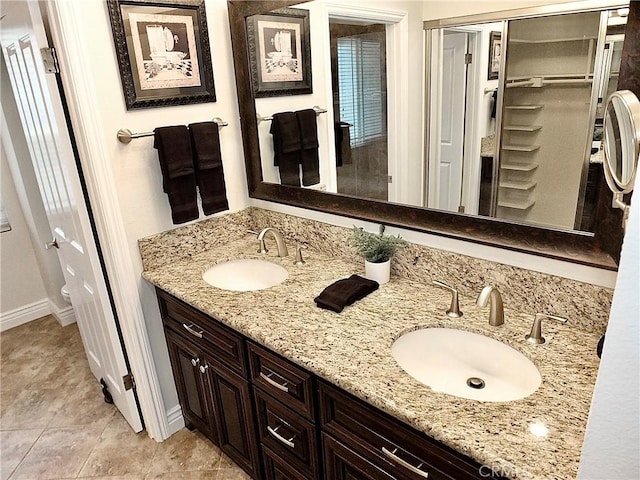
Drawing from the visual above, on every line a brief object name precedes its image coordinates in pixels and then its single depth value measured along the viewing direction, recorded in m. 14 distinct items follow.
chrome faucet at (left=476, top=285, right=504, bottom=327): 1.28
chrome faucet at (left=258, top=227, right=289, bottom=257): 2.00
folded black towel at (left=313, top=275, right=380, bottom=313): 1.49
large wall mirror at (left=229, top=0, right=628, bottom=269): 1.18
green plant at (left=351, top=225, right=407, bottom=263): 1.64
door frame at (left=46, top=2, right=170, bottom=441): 1.56
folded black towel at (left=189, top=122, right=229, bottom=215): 1.92
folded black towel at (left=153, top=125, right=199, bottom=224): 1.83
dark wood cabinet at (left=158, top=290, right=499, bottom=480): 1.10
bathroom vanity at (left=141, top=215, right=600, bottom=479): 0.96
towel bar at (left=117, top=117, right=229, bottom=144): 1.75
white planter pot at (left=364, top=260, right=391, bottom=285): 1.64
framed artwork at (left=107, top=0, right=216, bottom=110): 1.70
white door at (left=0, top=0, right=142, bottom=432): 1.76
